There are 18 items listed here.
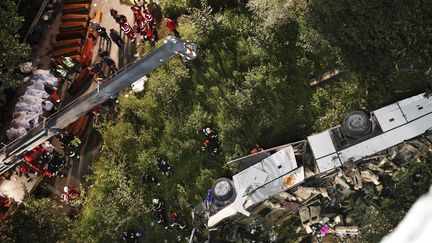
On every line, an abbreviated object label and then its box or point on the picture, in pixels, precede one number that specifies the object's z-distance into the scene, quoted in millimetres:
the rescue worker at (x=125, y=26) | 25188
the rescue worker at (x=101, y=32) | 25645
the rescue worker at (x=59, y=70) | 25844
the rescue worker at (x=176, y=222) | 22562
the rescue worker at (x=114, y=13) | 25422
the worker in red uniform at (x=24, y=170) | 24700
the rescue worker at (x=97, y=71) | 24734
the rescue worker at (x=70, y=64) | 25620
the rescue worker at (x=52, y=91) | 25578
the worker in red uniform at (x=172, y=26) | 24266
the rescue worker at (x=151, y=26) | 24938
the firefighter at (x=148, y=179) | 23438
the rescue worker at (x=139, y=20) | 25031
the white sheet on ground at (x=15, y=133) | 24641
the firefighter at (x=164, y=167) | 23131
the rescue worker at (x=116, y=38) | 25406
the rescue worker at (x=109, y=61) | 24328
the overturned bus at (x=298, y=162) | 18141
